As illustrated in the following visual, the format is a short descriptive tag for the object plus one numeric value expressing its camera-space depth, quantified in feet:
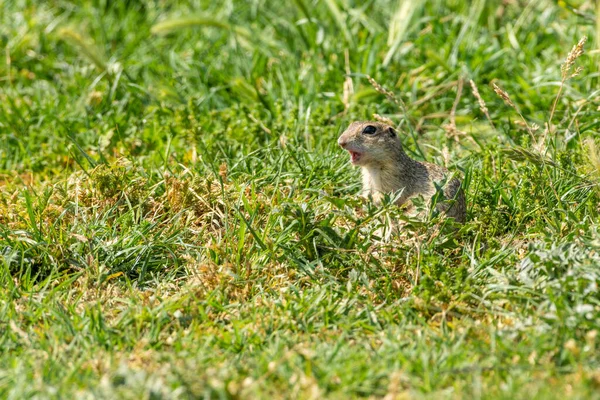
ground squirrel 32.73
